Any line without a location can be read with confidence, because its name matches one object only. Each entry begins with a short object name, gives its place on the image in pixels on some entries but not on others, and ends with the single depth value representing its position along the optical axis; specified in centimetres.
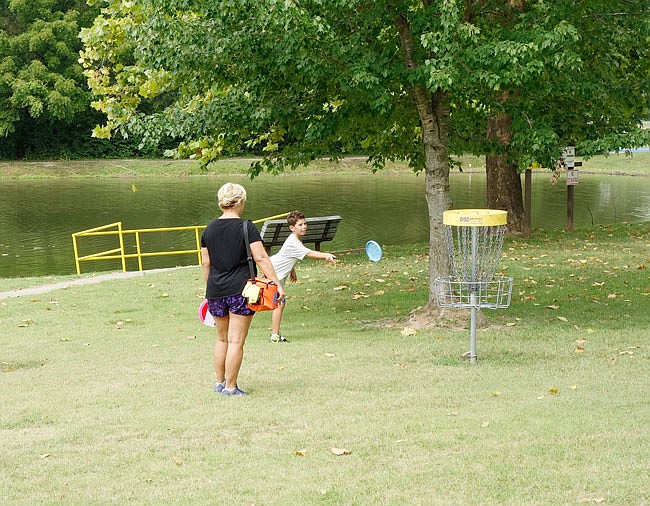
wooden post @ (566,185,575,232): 2255
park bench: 1872
